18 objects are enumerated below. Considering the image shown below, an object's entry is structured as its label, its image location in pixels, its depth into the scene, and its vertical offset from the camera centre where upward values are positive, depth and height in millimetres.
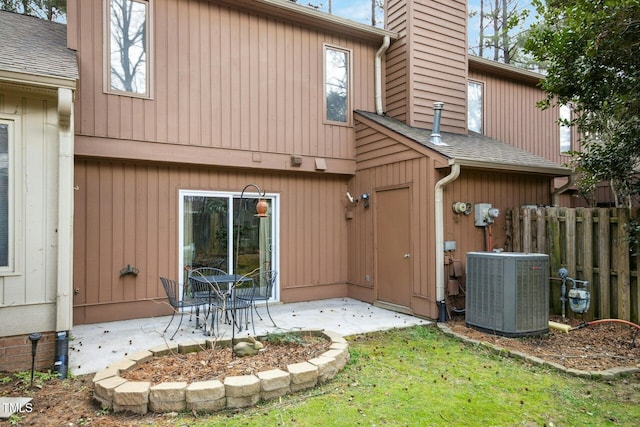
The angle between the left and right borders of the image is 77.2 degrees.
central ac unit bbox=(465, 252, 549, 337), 4734 -902
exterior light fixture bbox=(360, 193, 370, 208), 7000 +385
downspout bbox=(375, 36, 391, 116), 7770 +2690
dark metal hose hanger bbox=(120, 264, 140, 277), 5652 -712
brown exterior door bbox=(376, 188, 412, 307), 6176 -422
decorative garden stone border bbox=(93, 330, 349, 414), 2932 -1279
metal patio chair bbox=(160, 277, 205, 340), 4702 -993
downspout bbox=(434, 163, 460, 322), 5598 -423
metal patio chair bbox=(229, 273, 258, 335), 5031 -1085
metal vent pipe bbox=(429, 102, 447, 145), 6219 +1509
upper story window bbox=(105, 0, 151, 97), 5578 +2472
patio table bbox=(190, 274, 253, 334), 4941 -888
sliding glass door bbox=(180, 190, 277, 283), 6141 -191
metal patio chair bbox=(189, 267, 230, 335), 4965 -986
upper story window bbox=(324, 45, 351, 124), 7336 +2522
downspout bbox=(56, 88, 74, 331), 3818 +26
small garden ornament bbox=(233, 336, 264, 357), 3748 -1214
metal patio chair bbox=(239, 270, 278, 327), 6541 -1046
